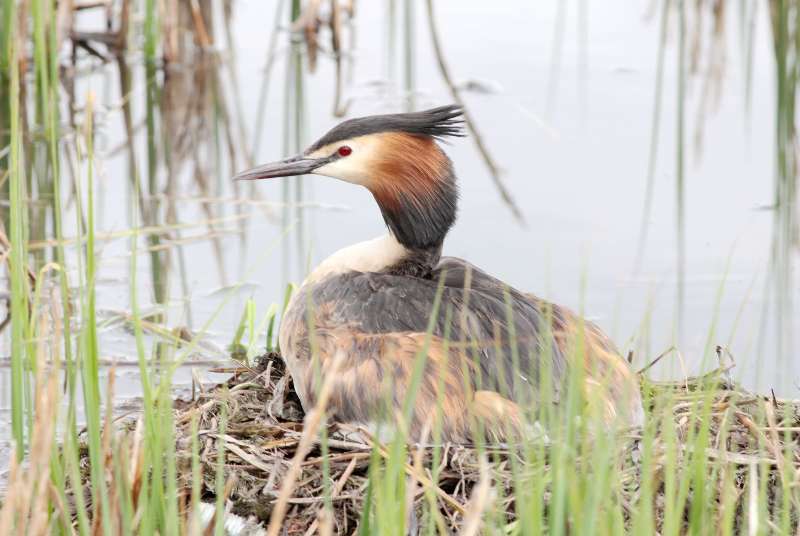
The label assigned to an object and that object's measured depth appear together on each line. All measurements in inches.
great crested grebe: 309.6
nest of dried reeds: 275.4
